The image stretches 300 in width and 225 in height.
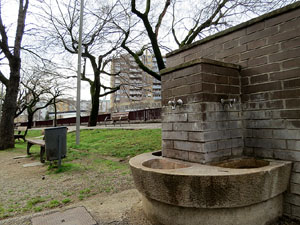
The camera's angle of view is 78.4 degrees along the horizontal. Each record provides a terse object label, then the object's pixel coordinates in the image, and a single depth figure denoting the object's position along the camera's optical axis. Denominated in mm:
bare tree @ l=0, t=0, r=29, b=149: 9250
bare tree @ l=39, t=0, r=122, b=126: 10722
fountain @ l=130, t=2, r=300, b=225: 1671
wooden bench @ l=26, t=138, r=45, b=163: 5491
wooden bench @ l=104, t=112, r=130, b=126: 14080
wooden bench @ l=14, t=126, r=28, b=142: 11062
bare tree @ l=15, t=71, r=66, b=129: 23125
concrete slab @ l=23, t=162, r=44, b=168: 5496
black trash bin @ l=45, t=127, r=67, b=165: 4672
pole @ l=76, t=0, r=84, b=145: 8195
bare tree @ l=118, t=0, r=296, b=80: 8938
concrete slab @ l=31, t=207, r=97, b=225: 2177
